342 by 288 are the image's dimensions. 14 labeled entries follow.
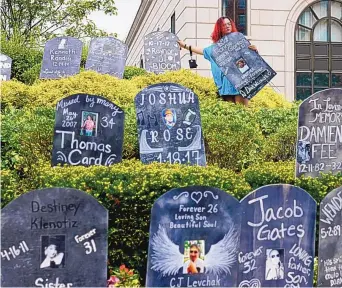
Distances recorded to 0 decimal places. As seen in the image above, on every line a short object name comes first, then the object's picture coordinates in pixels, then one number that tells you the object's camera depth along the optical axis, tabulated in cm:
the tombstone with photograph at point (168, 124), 633
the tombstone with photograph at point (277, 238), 430
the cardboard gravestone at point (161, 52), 1295
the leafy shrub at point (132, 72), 1429
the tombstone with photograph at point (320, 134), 559
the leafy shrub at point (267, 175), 559
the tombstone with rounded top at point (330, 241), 458
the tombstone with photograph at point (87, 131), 591
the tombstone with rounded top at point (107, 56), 1225
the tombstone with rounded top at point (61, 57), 1220
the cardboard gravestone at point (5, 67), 1285
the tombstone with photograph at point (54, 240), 378
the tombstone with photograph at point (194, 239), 411
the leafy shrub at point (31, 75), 1411
